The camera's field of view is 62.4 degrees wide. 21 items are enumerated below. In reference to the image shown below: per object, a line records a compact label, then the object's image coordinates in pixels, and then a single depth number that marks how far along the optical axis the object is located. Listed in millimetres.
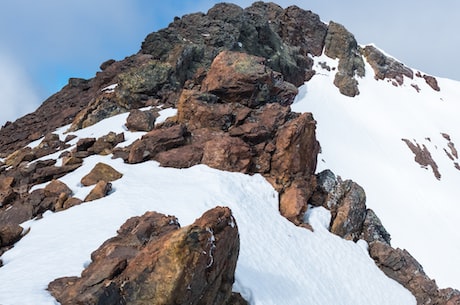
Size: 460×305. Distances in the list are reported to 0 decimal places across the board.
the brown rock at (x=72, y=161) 19953
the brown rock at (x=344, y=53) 65375
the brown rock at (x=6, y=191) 16750
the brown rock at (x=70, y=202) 14970
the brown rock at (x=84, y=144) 22172
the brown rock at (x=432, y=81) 74188
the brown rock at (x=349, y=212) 20797
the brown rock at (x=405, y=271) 19234
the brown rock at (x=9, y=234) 12445
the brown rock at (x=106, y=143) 21553
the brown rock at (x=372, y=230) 21984
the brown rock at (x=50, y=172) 18562
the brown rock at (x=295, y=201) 19281
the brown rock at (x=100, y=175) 17016
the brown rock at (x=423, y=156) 53538
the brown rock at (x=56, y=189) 16080
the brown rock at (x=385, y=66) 70812
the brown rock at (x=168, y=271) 8430
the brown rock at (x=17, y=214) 14664
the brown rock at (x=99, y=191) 15398
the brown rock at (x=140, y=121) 24156
